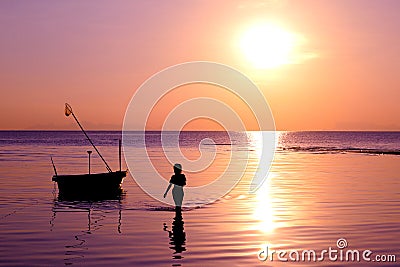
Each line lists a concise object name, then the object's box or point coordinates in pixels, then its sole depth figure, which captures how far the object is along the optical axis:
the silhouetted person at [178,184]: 26.33
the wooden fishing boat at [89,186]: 35.59
